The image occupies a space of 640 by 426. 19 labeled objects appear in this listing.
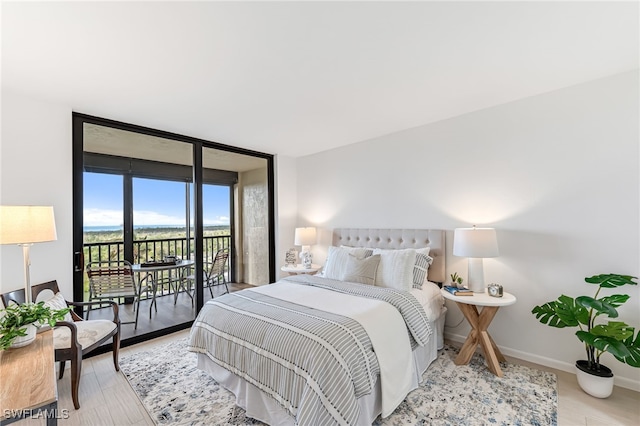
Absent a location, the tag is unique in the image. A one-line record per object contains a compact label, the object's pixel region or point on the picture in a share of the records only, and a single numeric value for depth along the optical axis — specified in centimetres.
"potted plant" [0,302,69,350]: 142
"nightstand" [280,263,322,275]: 404
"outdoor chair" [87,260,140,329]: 333
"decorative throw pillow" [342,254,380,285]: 282
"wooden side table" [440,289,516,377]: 238
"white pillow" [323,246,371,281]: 305
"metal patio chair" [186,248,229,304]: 429
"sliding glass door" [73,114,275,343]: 348
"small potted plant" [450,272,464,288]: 278
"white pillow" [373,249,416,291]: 270
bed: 162
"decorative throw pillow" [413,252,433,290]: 286
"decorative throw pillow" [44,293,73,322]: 225
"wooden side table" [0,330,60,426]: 101
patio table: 377
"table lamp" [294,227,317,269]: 419
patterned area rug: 188
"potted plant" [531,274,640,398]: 190
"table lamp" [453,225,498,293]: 248
